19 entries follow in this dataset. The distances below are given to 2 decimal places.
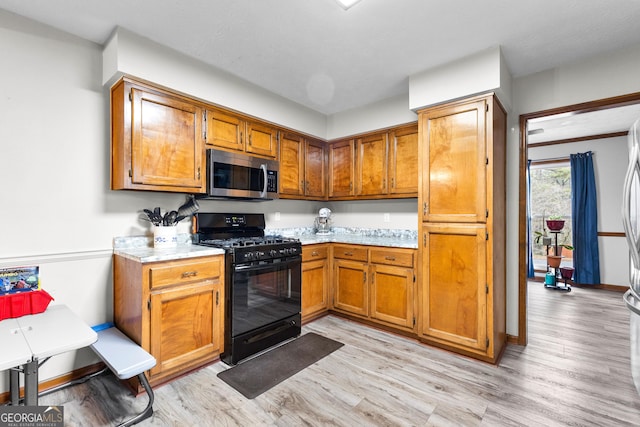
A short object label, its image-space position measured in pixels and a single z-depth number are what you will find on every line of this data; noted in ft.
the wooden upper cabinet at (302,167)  11.41
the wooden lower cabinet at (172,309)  6.74
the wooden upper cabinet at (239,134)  9.05
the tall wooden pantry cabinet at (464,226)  8.16
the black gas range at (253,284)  8.15
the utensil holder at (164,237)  8.02
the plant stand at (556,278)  16.27
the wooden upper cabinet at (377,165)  10.84
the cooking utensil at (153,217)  8.22
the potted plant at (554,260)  16.62
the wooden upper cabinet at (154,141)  7.30
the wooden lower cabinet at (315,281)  10.71
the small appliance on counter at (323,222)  13.76
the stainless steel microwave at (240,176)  8.87
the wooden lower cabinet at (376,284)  9.75
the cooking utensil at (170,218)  8.38
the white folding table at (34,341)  4.27
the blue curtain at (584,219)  16.40
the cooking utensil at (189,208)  8.95
